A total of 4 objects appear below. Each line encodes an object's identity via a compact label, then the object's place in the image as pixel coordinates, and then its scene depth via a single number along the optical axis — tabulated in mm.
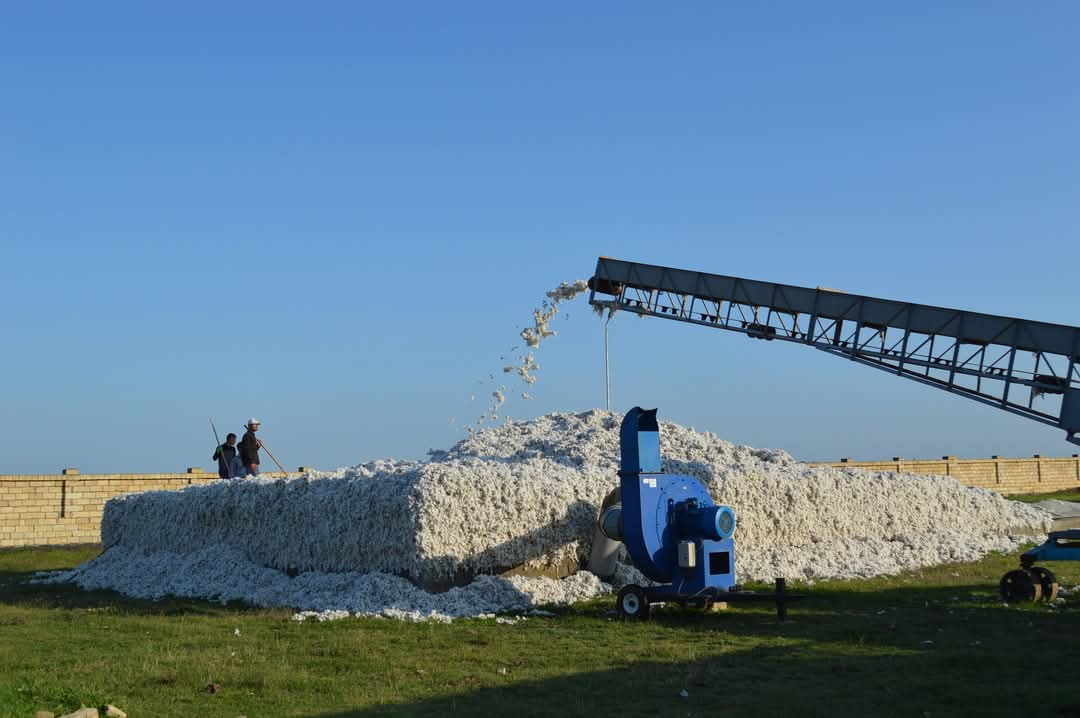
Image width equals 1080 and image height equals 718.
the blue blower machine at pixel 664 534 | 12500
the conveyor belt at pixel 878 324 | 17047
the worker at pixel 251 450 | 19703
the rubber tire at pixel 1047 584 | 13195
